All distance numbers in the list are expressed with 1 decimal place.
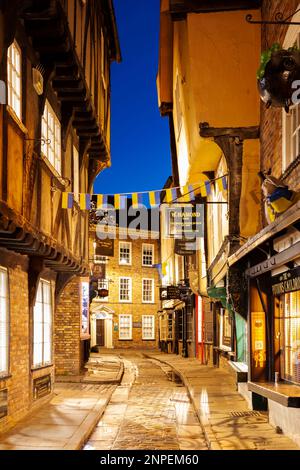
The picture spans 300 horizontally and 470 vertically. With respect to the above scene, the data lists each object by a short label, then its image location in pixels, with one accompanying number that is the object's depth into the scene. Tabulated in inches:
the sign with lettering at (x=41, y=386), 490.6
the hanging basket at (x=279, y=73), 308.2
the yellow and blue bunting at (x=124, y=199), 564.1
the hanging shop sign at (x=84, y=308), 778.8
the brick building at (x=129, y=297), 1734.7
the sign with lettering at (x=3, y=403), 386.3
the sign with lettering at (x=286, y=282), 367.9
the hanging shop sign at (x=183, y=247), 920.8
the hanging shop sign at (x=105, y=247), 1050.9
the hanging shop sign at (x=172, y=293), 1160.2
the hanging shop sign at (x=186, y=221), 769.6
